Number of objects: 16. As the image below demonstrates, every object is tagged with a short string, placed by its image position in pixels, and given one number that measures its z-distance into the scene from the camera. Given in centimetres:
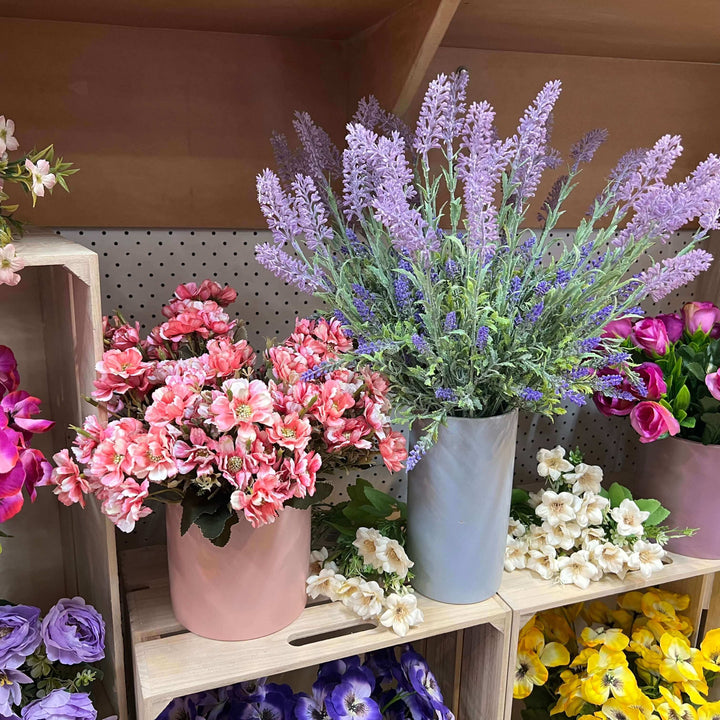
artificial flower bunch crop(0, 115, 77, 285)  82
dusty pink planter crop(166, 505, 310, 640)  95
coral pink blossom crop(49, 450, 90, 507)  86
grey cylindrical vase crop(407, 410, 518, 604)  102
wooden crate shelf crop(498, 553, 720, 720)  114
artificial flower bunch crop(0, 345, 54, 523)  83
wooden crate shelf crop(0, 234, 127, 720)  91
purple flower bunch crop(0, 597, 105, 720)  94
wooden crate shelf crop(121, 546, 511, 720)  95
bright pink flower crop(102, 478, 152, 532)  83
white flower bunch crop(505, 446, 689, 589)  120
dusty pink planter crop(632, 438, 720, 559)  125
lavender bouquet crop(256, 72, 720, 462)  88
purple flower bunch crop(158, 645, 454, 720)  116
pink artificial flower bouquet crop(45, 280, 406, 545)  84
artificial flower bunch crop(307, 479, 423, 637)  105
